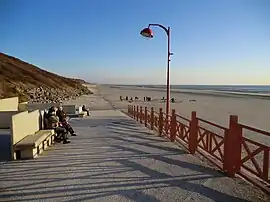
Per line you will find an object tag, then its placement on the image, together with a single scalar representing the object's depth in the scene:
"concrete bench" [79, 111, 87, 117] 19.07
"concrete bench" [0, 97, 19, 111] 14.83
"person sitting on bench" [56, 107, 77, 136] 10.76
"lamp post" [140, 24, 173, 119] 11.88
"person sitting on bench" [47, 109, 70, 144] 9.57
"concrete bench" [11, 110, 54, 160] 7.04
